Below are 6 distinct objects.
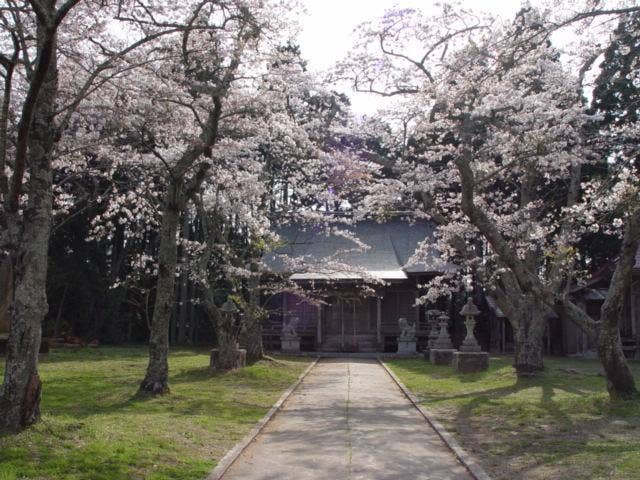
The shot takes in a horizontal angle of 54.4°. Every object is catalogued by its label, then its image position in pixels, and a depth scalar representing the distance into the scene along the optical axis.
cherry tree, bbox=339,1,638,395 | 9.89
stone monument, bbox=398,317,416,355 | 24.58
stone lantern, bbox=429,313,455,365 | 19.89
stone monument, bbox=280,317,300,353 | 25.56
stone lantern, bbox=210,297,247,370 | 15.76
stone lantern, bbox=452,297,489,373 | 16.83
